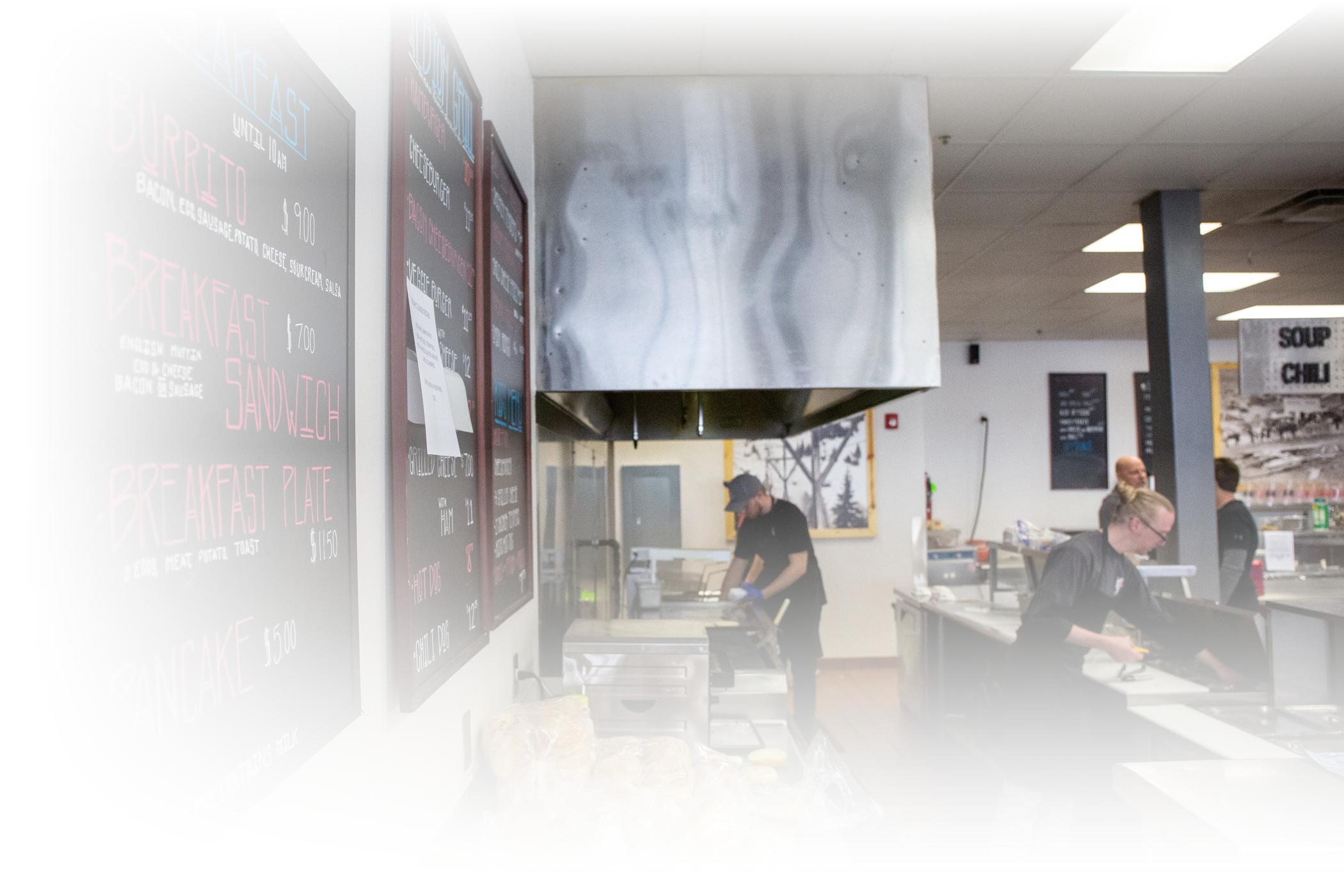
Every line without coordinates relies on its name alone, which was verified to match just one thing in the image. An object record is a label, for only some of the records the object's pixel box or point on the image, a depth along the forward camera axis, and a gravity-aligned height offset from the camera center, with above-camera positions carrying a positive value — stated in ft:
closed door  21.80 -0.98
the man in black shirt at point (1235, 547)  14.34 -1.56
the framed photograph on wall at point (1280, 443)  26.50 +0.32
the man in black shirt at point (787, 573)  15.06 -1.92
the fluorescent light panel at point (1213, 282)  18.72 +3.84
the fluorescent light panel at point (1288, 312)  22.06 +3.67
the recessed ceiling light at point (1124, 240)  15.15 +3.95
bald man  17.92 -0.30
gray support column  13.43 +0.88
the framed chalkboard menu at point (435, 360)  3.73 +0.55
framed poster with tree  22.21 -0.29
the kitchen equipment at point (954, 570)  19.39 -2.44
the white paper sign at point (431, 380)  3.75 +0.42
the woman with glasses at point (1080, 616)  10.29 -1.94
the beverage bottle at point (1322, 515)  21.65 -1.60
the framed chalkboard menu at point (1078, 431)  26.53 +0.82
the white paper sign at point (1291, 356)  15.06 +1.68
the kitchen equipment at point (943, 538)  23.26 -2.07
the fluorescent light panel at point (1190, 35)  7.89 +4.05
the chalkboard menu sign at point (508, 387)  5.65 +0.63
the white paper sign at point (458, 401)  4.49 +0.39
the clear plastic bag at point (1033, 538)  15.67 -1.47
